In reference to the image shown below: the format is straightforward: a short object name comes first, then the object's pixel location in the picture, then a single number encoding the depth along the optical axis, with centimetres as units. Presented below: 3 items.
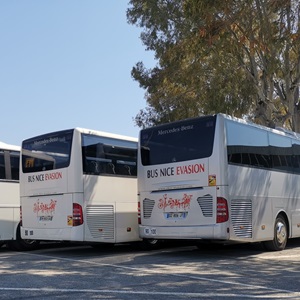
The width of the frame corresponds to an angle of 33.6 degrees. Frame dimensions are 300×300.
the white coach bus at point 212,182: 1152
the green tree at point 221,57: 1636
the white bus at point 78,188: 1239
